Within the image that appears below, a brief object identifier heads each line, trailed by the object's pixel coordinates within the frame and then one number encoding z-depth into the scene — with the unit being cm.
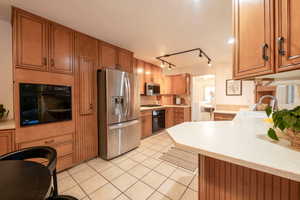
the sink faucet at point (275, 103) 154
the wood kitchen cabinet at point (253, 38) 77
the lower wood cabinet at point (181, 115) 434
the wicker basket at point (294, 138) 63
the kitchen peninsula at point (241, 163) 54
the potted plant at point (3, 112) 189
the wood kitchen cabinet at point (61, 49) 190
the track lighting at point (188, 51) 310
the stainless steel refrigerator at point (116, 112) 236
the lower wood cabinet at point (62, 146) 185
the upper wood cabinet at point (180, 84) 457
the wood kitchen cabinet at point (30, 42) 160
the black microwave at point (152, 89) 410
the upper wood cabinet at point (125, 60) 290
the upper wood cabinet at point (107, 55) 252
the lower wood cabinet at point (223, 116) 346
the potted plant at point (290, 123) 61
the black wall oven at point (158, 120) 399
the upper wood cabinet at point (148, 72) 416
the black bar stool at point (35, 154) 102
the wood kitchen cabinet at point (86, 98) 219
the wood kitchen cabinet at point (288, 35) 63
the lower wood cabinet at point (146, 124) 360
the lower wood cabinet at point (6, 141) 153
